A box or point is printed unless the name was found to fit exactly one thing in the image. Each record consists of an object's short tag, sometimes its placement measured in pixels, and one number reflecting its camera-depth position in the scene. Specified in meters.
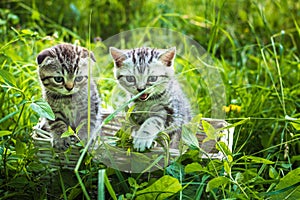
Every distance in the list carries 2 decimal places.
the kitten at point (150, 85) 0.65
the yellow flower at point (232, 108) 0.80
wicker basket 0.60
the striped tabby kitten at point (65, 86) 0.65
